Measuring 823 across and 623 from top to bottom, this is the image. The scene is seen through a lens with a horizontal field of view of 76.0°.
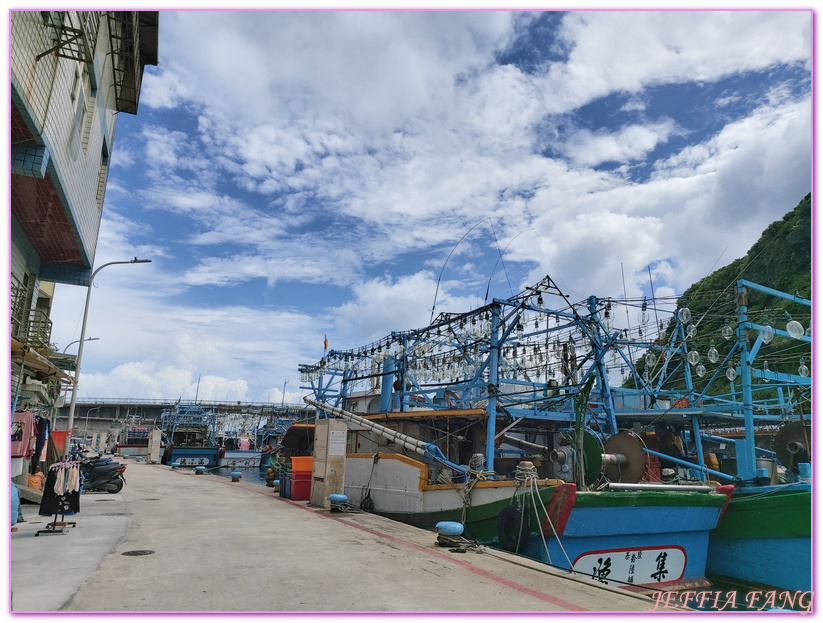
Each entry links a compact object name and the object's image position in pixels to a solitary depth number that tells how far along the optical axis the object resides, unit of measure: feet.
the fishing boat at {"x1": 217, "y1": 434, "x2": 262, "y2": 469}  166.20
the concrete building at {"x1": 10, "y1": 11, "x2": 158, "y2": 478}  29.68
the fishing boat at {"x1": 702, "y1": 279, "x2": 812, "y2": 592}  38.09
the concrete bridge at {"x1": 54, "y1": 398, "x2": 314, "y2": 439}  290.56
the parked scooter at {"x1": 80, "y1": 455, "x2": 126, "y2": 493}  60.95
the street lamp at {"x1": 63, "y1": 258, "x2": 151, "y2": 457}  68.44
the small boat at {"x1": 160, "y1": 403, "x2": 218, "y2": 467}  151.33
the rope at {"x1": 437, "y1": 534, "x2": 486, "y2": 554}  32.81
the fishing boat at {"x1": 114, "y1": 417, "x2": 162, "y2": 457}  183.26
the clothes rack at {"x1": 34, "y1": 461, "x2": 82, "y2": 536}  33.22
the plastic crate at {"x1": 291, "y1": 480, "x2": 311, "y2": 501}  59.82
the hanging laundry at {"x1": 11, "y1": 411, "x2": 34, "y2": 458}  40.73
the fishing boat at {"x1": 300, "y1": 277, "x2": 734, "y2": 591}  36.55
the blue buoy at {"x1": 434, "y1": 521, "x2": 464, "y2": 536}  33.27
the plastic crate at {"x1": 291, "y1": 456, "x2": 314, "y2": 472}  61.52
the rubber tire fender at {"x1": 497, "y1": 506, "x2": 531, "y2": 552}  37.16
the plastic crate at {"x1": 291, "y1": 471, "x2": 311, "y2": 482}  60.54
